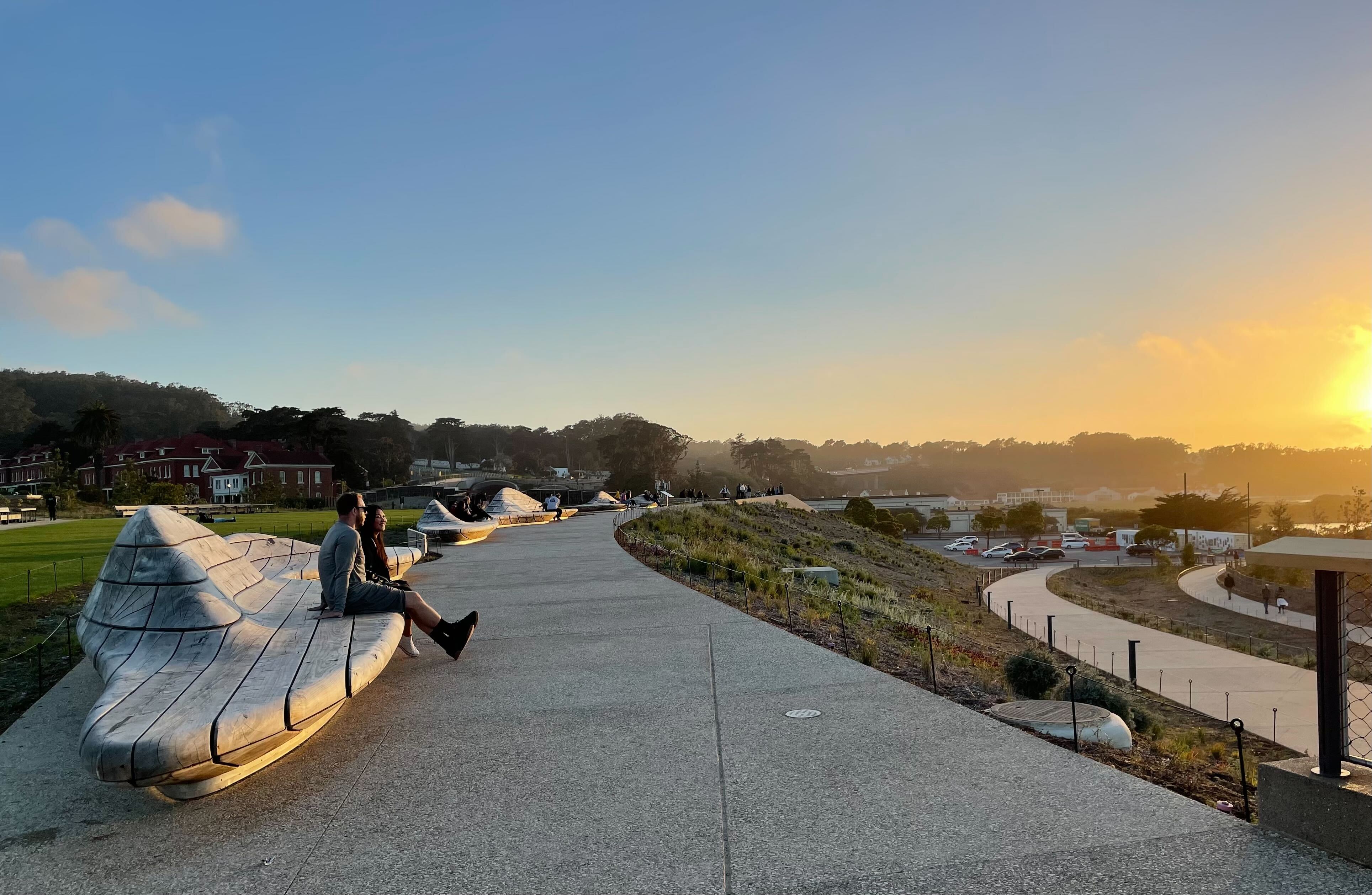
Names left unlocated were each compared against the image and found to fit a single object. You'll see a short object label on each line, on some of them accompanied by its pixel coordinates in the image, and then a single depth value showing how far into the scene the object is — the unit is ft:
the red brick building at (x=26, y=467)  263.08
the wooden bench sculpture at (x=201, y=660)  11.94
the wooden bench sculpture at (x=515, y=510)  79.30
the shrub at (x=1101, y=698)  29.94
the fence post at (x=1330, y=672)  11.08
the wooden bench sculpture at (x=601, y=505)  127.44
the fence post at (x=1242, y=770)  13.03
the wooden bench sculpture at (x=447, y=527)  57.47
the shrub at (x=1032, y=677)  35.40
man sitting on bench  19.88
